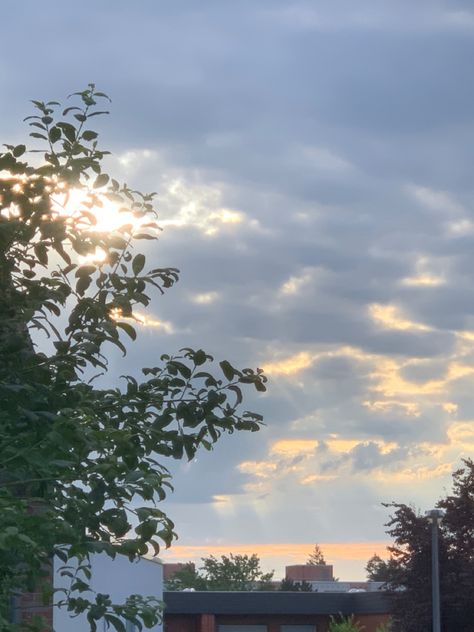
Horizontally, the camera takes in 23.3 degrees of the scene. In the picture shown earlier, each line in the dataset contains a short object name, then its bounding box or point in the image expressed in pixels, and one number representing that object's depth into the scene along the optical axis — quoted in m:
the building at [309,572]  126.81
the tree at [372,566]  146.50
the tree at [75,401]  7.23
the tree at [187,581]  99.31
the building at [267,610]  55.22
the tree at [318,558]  169.11
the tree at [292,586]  84.44
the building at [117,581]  23.50
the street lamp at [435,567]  31.97
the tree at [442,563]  38.09
